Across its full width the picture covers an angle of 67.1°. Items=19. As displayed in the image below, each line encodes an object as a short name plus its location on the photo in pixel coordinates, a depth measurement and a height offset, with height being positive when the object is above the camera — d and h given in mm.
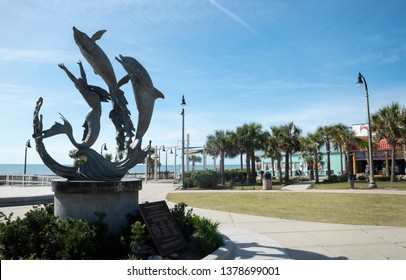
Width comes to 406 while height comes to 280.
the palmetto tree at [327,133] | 38688 +3373
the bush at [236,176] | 38934 -1954
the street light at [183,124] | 29947 +3681
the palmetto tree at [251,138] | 37094 +2684
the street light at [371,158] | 24866 +80
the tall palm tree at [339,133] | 38062 +3269
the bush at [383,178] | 33594 -2164
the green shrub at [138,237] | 5793 -1459
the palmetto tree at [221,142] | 40438 +2510
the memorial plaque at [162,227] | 6012 -1364
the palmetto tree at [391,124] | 30938 +3592
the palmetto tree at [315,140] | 38438 +2465
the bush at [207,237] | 6160 -1586
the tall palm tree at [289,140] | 37594 +2467
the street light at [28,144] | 37109 +2384
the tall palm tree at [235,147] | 37819 +1767
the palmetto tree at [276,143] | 37906 +2162
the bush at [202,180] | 32219 -1968
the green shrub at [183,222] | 7184 -1437
